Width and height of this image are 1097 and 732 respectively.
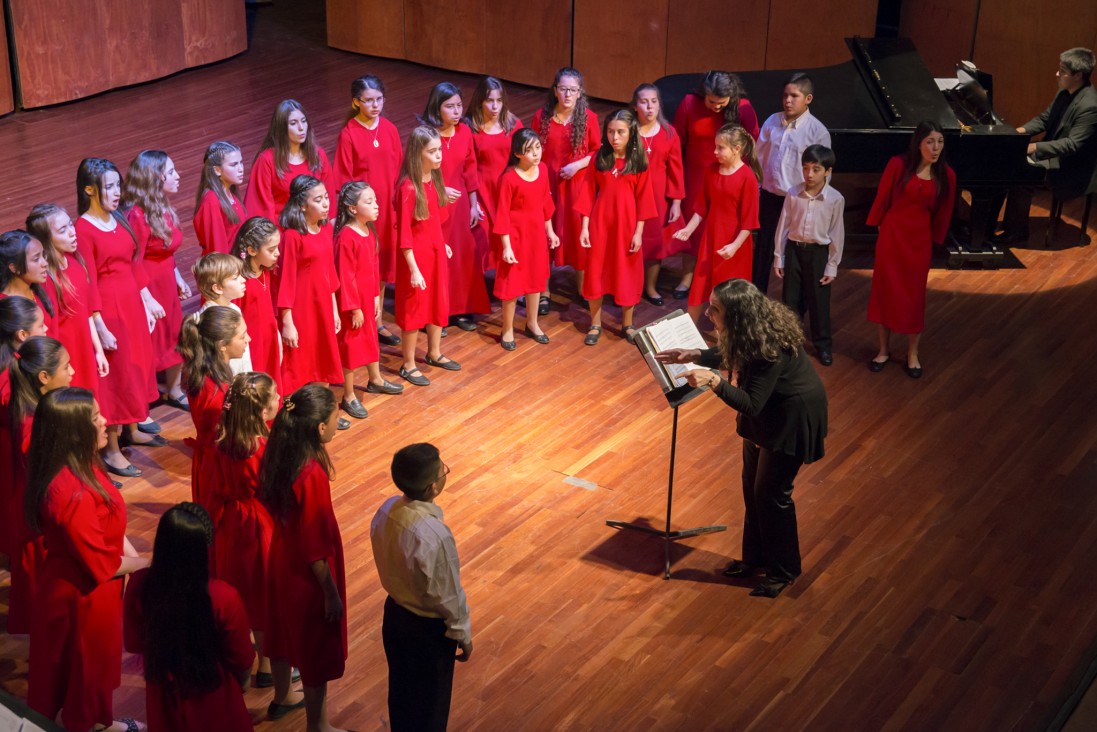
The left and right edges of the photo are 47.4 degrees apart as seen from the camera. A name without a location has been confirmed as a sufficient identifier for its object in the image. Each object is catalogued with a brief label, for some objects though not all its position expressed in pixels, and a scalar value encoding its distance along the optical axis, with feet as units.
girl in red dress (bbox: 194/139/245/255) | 19.10
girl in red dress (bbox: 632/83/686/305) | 22.20
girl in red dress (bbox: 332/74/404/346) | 21.79
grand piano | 25.08
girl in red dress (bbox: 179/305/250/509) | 14.08
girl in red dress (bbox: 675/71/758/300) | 22.53
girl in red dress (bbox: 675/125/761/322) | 21.20
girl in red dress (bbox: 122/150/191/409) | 18.47
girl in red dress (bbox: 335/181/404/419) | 18.85
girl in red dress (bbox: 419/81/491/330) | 21.53
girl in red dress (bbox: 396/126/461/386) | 20.07
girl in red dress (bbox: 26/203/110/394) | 16.16
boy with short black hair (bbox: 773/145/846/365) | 20.58
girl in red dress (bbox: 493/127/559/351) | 21.11
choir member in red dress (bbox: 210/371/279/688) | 13.14
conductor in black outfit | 14.78
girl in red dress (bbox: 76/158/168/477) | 17.29
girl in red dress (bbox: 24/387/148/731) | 12.09
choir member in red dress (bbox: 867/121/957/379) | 20.81
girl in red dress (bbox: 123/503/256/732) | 10.88
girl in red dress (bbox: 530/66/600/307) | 22.17
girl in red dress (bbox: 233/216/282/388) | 17.26
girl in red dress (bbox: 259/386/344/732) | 12.51
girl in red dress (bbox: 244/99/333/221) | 20.48
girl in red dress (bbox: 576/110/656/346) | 21.50
